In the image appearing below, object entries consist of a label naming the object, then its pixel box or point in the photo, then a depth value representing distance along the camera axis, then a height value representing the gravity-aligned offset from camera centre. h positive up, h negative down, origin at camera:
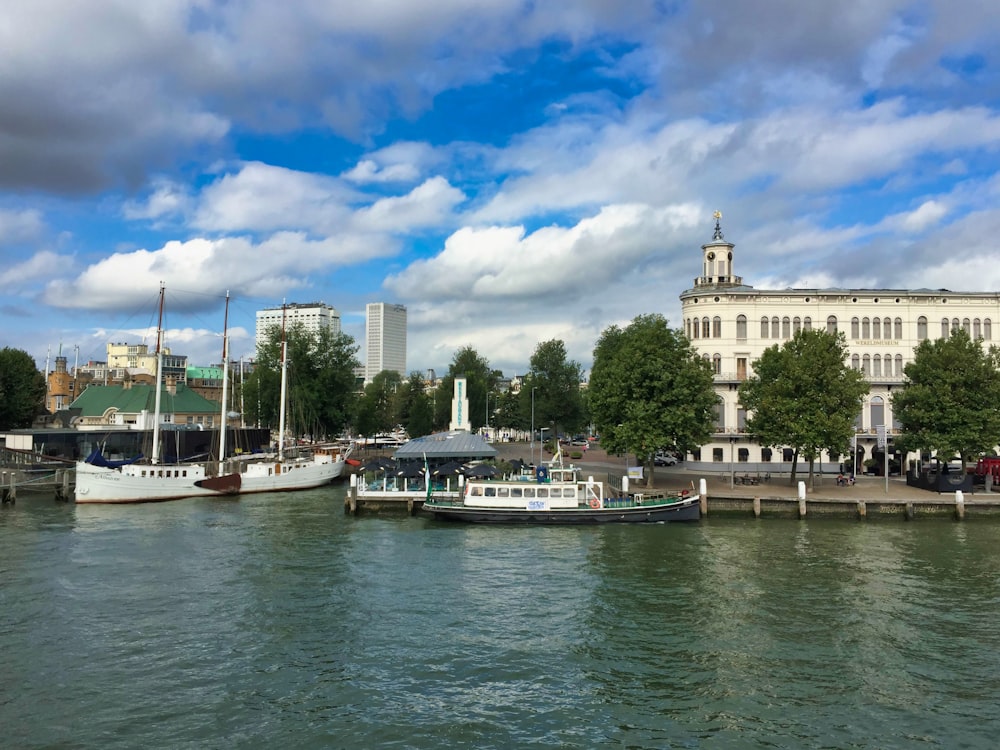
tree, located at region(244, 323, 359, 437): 90.00 +5.61
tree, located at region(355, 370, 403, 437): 112.38 +3.76
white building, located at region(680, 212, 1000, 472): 68.69 +10.21
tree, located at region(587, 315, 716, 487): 54.88 +2.61
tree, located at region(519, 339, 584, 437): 105.19 +6.21
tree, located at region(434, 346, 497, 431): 132.25 +7.83
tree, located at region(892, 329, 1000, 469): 52.75 +2.56
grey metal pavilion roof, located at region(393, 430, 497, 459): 59.25 -1.44
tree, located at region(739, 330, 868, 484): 52.94 +2.58
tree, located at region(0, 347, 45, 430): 83.69 +4.13
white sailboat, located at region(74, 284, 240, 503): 54.41 -4.07
